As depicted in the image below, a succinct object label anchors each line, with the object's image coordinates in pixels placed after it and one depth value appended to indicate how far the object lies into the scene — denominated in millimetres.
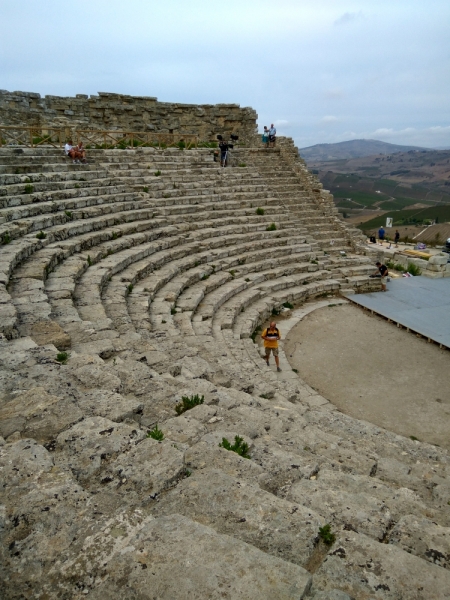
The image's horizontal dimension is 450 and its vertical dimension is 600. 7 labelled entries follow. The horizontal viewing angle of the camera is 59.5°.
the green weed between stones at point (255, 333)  9009
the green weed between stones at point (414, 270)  14125
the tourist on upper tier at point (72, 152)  11582
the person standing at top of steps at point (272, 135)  17594
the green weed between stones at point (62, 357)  4103
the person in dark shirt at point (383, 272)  12477
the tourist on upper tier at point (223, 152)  15430
